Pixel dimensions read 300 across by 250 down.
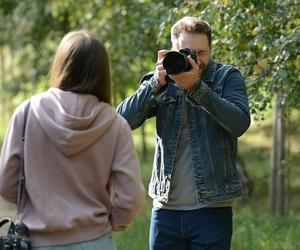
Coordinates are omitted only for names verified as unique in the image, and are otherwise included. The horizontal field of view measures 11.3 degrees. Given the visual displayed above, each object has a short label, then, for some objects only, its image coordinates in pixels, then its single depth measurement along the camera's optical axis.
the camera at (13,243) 6.17
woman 6.22
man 7.60
